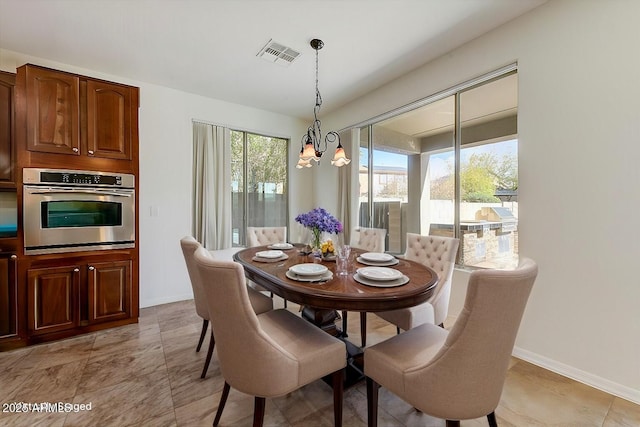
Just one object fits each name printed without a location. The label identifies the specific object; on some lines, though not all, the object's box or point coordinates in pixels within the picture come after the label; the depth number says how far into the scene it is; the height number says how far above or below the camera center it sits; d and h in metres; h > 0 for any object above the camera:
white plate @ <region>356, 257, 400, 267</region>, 2.03 -0.39
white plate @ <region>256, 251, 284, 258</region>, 2.26 -0.37
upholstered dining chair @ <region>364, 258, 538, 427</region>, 1.01 -0.58
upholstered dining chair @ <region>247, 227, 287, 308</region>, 3.37 -0.33
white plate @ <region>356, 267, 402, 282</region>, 1.54 -0.37
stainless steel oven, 2.42 -0.01
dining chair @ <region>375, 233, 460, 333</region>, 1.98 -0.49
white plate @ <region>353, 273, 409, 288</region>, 1.49 -0.40
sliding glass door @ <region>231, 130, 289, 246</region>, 4.29 +0.47
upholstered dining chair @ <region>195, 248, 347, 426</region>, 1.20 -0.69
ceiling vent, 2.66 +1.61
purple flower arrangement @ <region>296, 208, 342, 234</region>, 2.24 -0.09
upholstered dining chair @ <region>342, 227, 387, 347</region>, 2.91 -0.33
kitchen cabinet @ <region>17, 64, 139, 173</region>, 2.43 +0.86
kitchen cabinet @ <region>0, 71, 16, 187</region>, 2.47 +0.74
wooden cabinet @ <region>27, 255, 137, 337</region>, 2.43 -0.80
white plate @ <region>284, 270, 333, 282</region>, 1.60 -0.40
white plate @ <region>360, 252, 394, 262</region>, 2.09 -0.36
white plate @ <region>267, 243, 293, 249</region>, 2.80 -0.37
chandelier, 2.44 +0.52
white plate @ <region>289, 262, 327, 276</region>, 1.63 -0.37
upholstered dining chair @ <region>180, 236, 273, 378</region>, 1.86 -0.72
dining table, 1.34 -0.41
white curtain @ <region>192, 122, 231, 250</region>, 3.88 +0.36
